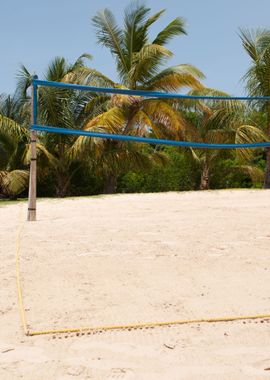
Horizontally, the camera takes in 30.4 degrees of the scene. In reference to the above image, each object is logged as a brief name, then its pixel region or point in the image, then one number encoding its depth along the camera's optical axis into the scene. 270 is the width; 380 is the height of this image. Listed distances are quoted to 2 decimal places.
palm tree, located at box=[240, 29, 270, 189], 12.60
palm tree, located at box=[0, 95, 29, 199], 12.16
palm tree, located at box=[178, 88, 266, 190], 12.69
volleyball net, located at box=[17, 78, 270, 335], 5.43
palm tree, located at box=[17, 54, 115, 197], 12.89
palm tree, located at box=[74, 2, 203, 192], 12.35
